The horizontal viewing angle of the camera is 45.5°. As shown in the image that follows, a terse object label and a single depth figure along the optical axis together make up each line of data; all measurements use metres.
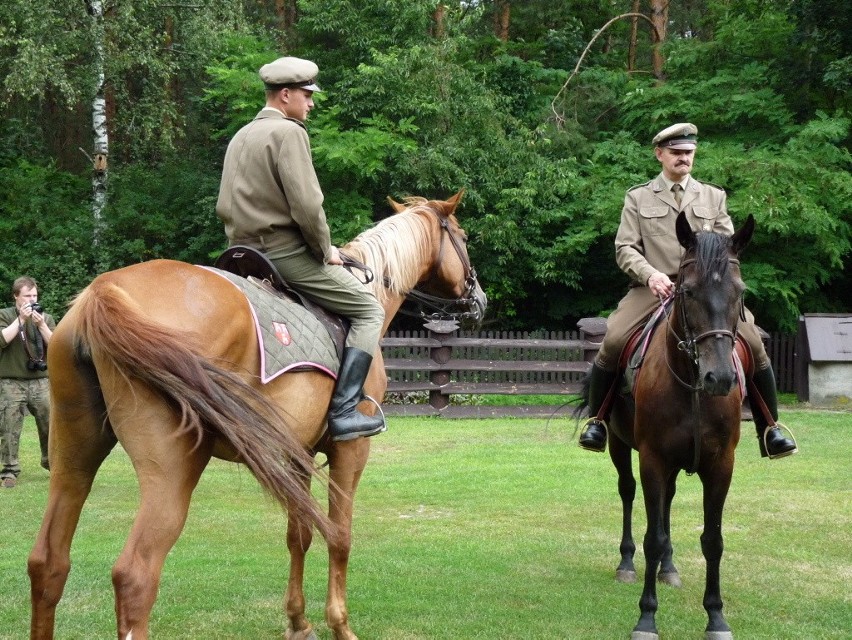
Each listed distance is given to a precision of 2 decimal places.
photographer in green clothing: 11.30
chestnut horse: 4.02
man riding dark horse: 6.56
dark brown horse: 5.25
